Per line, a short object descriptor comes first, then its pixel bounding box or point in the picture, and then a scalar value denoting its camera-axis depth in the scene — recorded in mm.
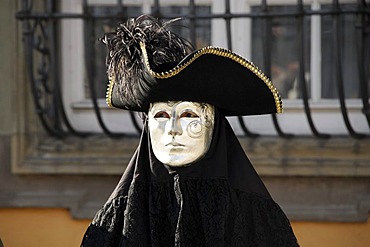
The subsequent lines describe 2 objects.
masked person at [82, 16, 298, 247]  8051
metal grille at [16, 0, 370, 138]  9852
